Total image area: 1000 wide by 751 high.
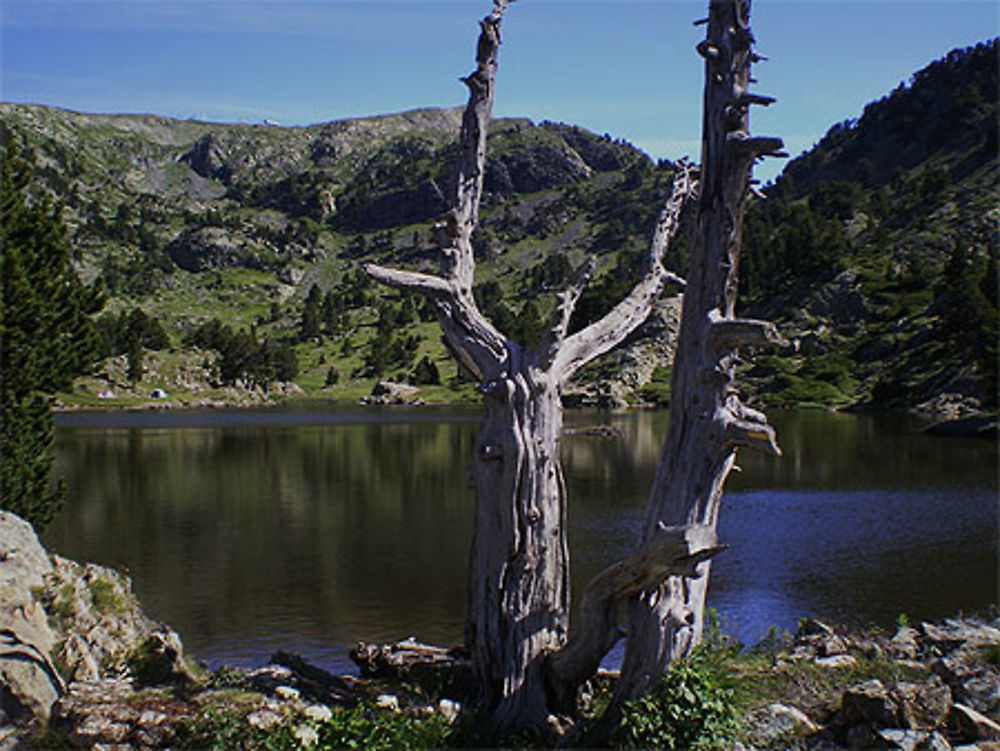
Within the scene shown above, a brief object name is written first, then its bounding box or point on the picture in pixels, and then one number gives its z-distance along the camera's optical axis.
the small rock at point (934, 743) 9.90
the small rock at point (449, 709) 12.01
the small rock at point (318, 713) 11.45
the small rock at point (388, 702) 12.53
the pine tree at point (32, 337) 25.52
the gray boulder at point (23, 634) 11.47
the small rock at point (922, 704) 10.62
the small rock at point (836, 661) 14.98
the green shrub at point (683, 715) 10.54
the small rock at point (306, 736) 10.48
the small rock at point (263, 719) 11.00
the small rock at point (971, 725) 10.55
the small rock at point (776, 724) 10.97
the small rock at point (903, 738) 10.06
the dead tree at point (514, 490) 12.55
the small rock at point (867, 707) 10.59
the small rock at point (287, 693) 12.55
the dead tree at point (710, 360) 11.47
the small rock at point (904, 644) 16.12
